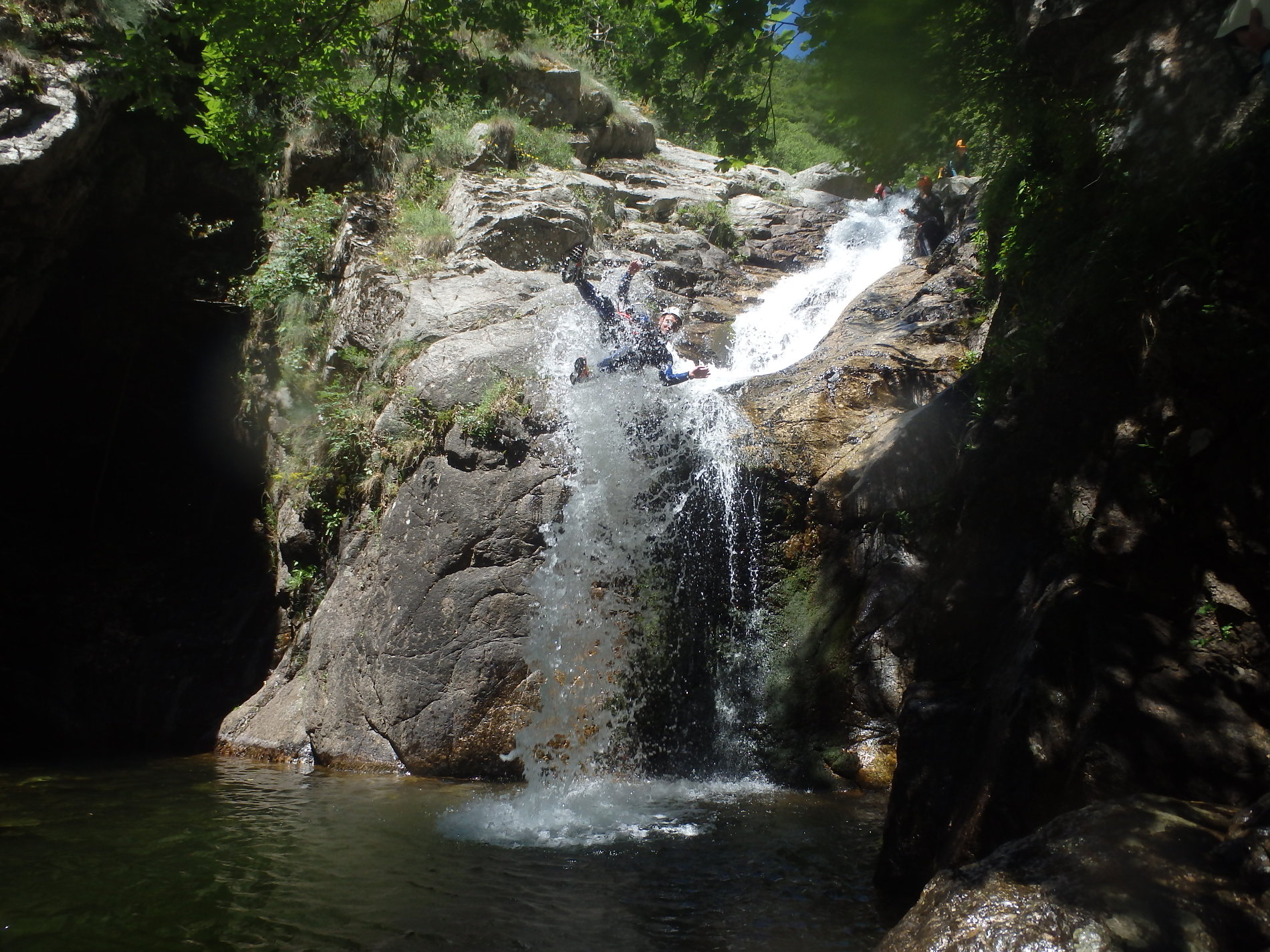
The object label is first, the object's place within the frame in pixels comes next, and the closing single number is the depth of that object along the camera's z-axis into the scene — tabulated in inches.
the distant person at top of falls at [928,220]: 549.0
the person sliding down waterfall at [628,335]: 398.0
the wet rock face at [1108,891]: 90.9
